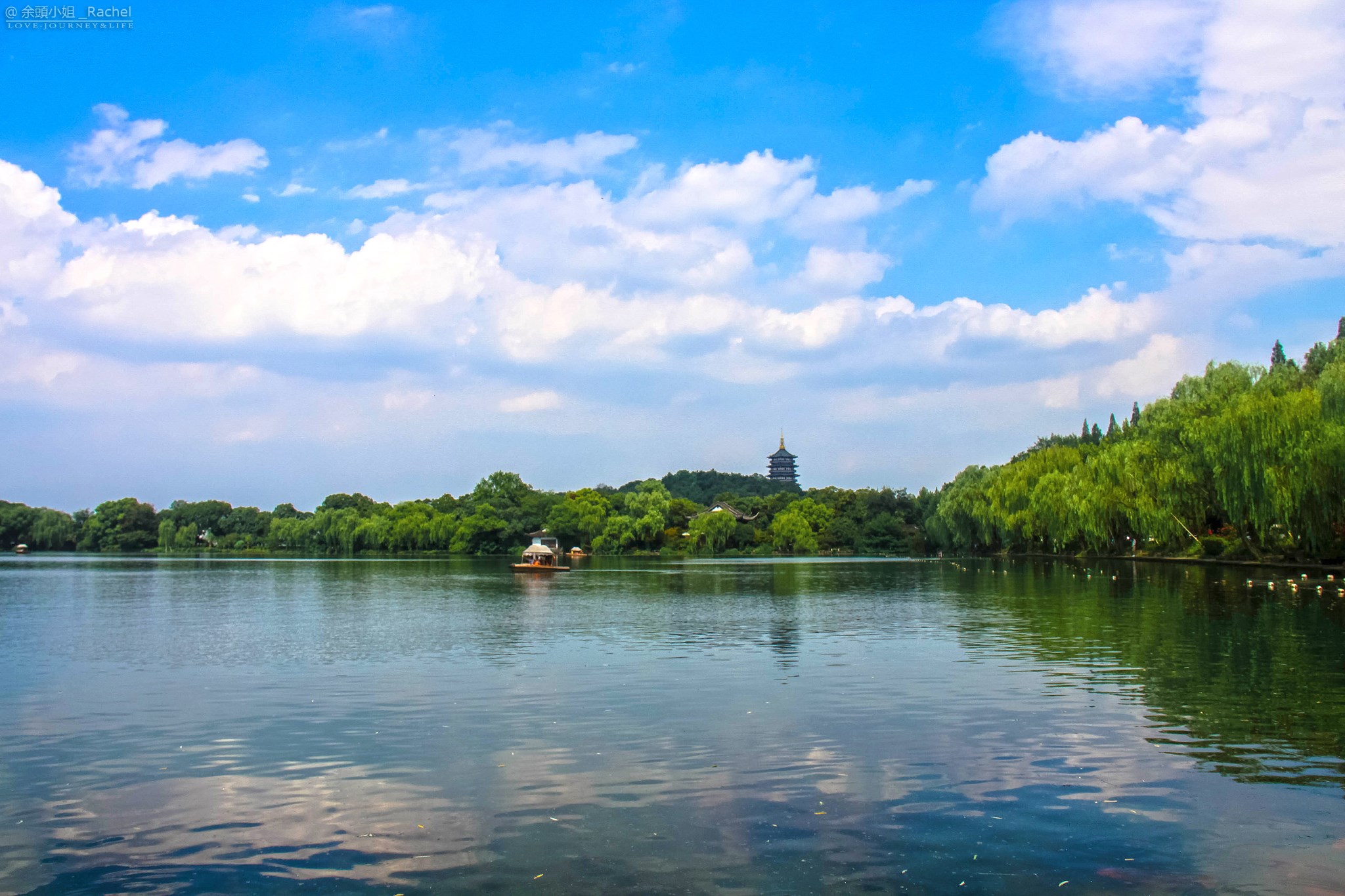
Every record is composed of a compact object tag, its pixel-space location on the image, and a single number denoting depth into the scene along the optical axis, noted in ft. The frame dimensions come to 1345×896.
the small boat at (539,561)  220.43
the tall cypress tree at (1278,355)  307.46
